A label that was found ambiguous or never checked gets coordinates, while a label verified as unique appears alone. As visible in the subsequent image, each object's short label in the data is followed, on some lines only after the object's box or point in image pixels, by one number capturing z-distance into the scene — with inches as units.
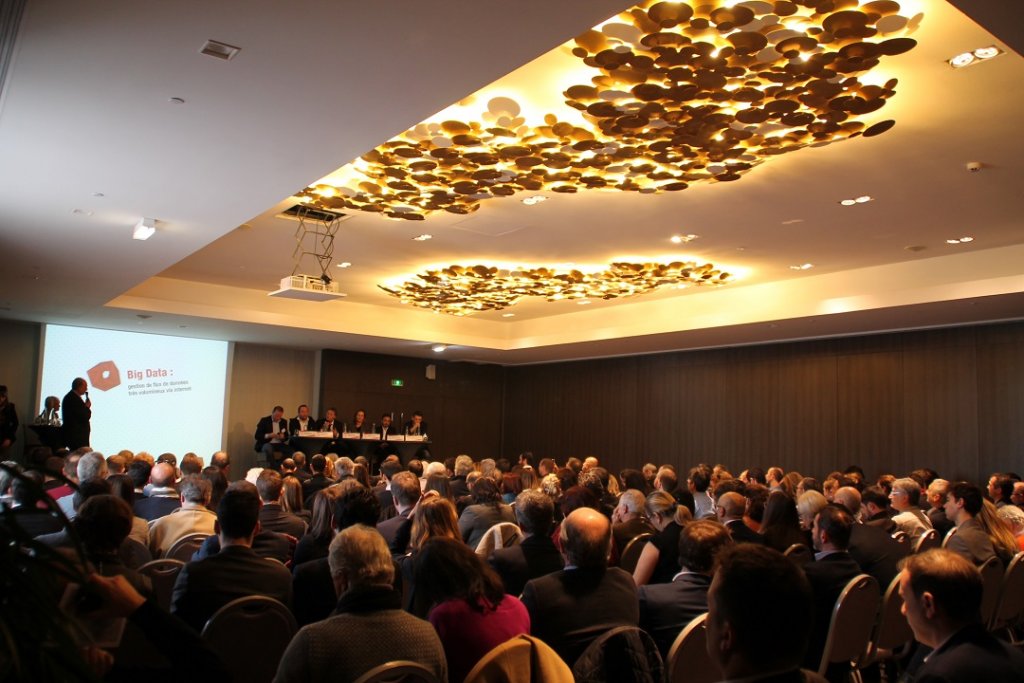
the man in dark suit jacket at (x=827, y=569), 165.2
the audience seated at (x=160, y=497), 247.3
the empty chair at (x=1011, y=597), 202.4
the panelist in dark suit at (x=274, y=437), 618.3
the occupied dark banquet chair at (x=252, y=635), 117.4
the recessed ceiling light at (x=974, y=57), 203.5
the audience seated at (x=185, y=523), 202.5
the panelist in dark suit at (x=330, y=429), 631.2
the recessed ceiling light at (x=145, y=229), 296.1
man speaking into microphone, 526.3
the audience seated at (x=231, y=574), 129.8
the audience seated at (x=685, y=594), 137.8
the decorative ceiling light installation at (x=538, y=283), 457.7
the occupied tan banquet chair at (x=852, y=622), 156.6
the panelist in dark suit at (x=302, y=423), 626.5
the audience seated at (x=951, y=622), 93.3
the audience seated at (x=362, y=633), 95.3
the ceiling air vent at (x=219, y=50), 164.9
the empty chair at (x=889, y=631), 173.9
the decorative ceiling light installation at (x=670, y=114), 192.1
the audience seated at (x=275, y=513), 211.8
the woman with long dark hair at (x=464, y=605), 115.0
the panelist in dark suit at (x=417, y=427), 679.7
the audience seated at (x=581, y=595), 126.0
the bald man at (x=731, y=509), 219.9
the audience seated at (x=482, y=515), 227.5
